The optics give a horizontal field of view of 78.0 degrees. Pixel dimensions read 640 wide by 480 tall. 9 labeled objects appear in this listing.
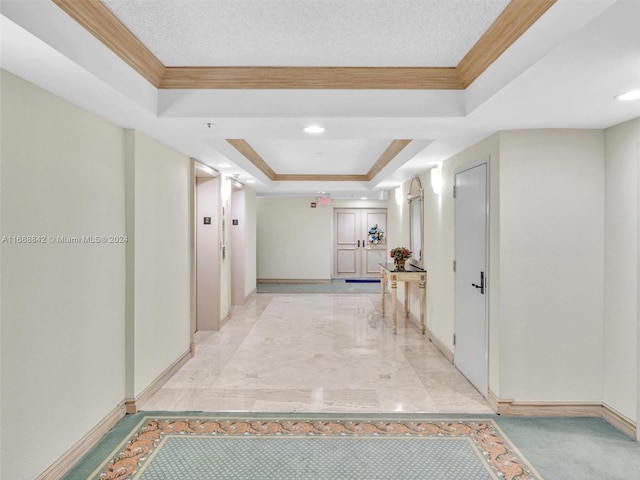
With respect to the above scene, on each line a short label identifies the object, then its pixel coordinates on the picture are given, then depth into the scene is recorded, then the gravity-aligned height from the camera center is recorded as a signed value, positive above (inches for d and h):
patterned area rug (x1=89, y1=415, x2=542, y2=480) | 97.0 -58.1
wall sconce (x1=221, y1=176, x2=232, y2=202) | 244.2 +29.9
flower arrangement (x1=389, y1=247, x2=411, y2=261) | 237.6 -11.8
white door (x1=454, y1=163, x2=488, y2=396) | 141.6 -15.8
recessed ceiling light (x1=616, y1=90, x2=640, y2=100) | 90.0 +32.2
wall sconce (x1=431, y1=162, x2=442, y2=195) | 195.0 +28.2
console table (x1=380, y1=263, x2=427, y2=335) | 225.8 -25.9
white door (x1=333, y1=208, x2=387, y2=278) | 469.7 -8.8
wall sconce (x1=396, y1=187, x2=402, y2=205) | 298.5 +30.1
